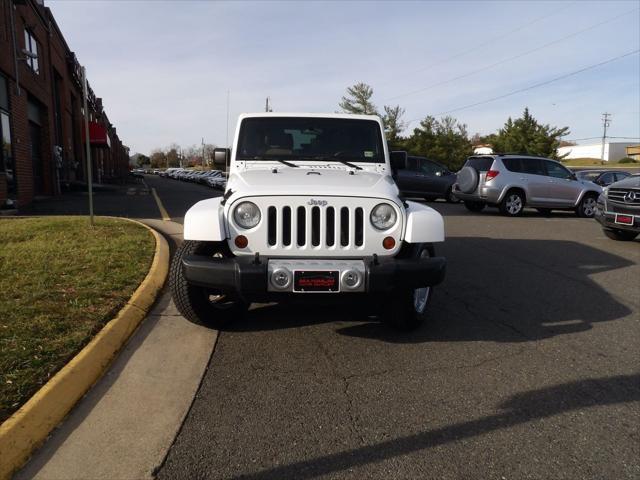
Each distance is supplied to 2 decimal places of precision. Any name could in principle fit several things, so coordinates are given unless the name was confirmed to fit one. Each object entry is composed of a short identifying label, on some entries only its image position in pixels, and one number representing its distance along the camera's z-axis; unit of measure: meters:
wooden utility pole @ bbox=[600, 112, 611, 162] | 95.32
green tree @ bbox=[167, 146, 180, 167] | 142.85
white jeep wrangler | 3.65
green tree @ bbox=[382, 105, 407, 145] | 44.41
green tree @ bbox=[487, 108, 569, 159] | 43.28
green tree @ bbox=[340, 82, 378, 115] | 46.66
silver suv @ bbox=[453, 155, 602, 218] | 14.16
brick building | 13.55
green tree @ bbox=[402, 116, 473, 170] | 40.78
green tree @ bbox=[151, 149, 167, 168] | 150.75
